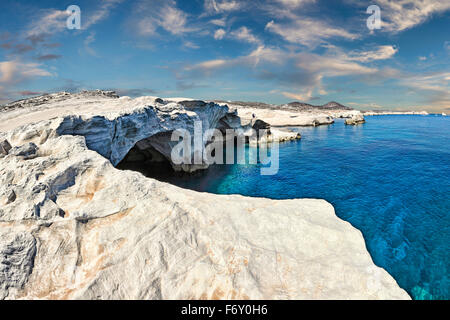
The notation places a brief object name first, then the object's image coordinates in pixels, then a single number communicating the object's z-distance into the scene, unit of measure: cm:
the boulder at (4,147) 947
